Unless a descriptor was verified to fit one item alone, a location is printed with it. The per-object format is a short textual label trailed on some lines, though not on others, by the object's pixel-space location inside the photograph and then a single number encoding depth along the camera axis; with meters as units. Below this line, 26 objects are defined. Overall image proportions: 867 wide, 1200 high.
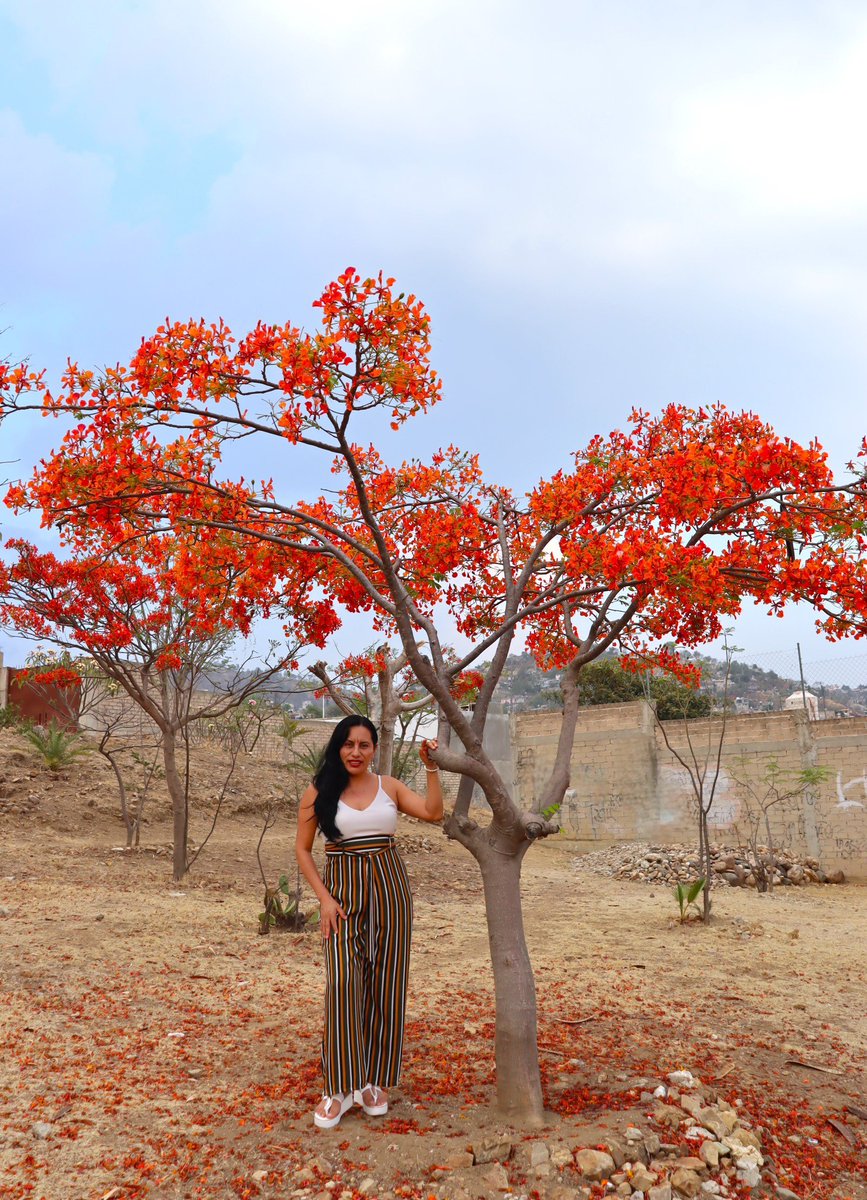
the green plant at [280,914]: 7.35
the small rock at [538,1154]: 3.05
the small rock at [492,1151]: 3.10
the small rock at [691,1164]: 3.04
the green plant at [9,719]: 17.90
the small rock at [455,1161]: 3.04
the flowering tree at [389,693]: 6.11
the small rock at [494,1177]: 2.91
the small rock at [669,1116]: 3.32
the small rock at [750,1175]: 3.07
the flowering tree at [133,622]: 9.05
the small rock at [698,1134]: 3.24
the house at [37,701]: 19.36
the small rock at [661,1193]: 2.89
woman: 3.46
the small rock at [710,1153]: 3.12
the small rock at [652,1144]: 3.13
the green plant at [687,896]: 8.20
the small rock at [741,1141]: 3.20
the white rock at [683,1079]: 3.72
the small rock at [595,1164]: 2.97
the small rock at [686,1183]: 2.94
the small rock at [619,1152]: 3.05
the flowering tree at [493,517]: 3.65
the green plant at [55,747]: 14.28
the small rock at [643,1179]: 2.93
